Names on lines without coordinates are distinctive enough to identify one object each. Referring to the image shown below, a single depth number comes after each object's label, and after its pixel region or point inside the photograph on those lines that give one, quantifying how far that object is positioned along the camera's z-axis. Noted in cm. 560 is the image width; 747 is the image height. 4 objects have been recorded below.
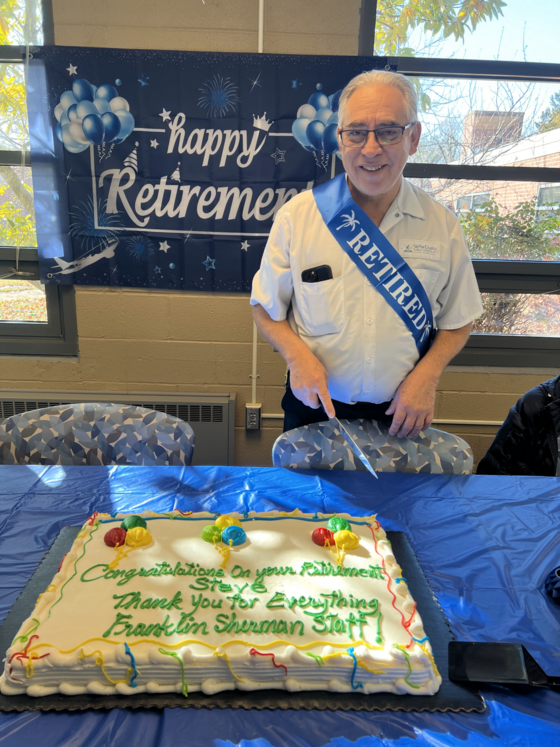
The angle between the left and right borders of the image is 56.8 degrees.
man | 141
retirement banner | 228
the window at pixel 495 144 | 235
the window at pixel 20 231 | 228
